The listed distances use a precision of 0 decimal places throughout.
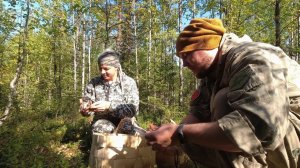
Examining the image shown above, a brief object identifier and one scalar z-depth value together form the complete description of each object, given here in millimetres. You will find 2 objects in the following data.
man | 908
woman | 2215
